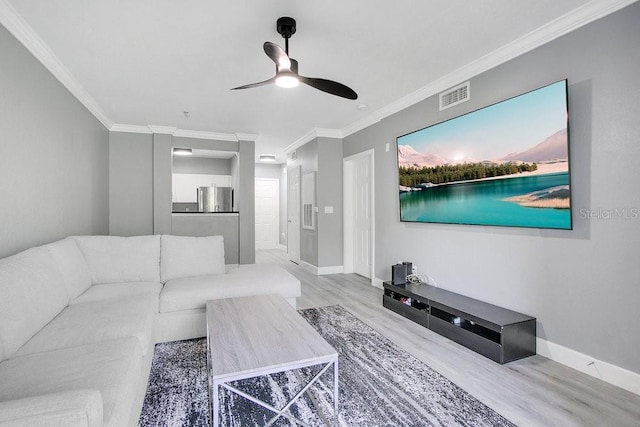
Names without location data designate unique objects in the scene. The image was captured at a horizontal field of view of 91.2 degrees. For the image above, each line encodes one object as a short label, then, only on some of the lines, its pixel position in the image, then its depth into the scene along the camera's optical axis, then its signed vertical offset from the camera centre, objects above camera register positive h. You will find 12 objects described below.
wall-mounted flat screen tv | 2.38 +0.43
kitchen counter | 5.68 +0.02
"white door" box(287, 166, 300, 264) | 6.75 +0.00
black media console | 2.44 -0.97
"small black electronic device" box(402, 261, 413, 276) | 3.89 -0.69
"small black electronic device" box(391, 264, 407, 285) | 3.70 -0.73
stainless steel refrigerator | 6.87 +0.33
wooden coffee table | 1.49 -0.73
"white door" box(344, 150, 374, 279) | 5.11 -0.01
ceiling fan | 2.20 +1.11
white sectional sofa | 1.21 -0.66
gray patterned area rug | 1.77 -1.16
